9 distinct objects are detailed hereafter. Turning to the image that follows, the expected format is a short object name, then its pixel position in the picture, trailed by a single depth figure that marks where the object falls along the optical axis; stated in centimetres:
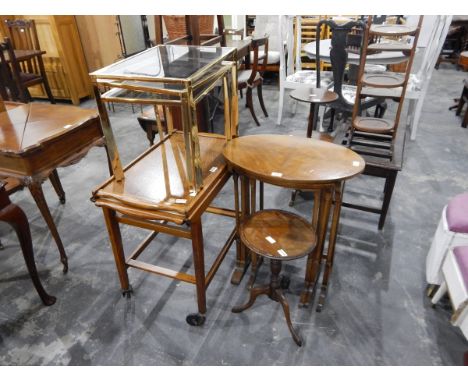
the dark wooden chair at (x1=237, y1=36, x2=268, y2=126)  348
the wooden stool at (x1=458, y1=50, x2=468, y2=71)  405
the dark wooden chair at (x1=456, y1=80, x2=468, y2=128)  376
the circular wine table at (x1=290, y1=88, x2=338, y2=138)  214
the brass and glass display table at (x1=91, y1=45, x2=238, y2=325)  126
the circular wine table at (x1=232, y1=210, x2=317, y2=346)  144
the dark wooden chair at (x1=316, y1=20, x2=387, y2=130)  253
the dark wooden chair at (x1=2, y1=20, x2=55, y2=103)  392
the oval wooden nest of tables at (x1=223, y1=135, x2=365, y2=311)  137
